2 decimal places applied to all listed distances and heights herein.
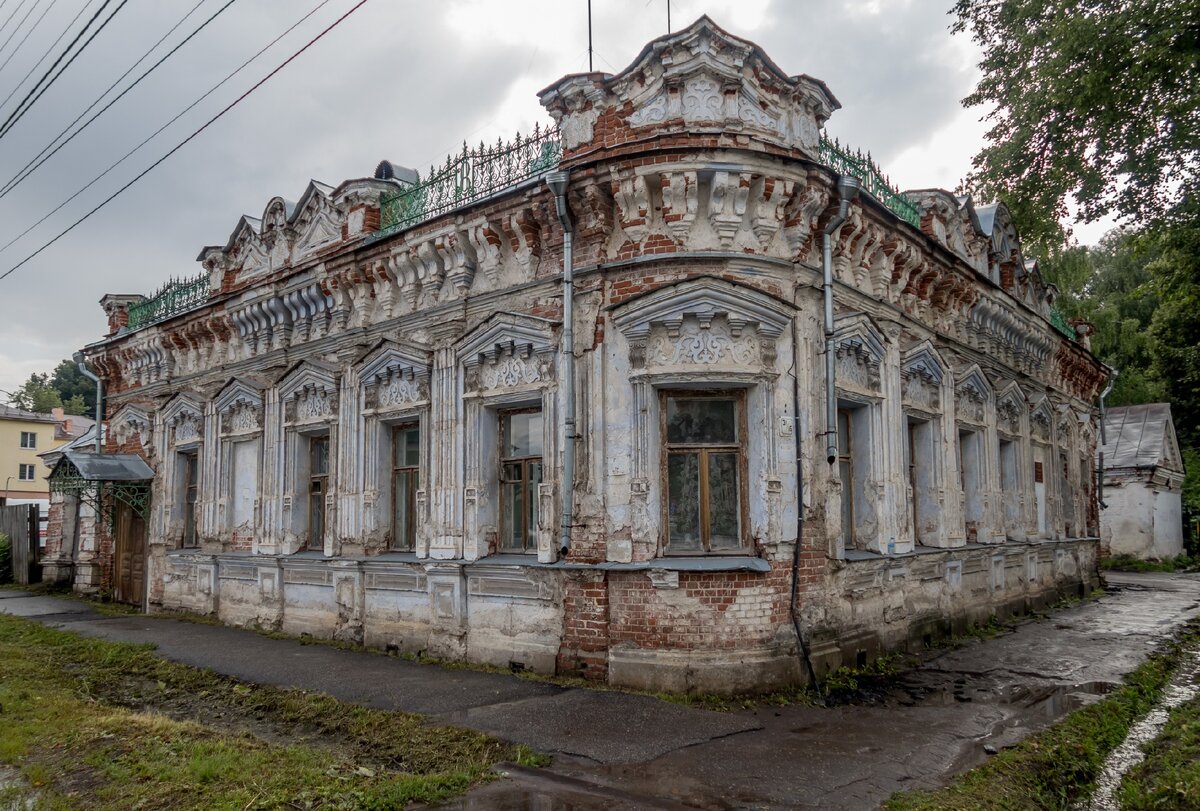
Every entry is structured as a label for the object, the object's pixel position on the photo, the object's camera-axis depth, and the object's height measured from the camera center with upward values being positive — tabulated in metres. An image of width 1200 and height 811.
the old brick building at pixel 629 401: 8.31 +1.16
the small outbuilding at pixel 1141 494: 25.94 +0.17
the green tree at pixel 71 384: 66.44 +9.30
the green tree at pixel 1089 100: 10.28 +5.08
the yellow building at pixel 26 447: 44.97 +3.10
